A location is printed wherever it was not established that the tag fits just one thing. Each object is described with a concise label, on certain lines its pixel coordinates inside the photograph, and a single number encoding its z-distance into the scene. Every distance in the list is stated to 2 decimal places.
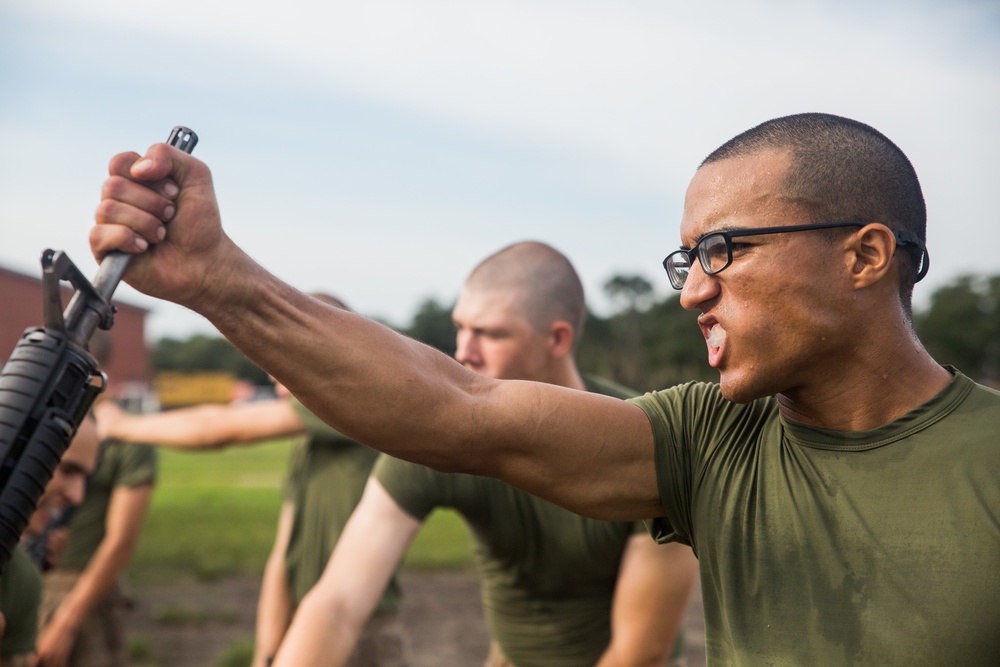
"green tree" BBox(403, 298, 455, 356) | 97.45
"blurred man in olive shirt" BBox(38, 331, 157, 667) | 6.67
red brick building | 28.45
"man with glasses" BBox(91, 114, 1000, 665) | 2.26
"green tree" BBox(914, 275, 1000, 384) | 66.25
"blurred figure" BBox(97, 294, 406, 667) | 6.07
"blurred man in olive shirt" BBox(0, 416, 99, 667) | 4.20
